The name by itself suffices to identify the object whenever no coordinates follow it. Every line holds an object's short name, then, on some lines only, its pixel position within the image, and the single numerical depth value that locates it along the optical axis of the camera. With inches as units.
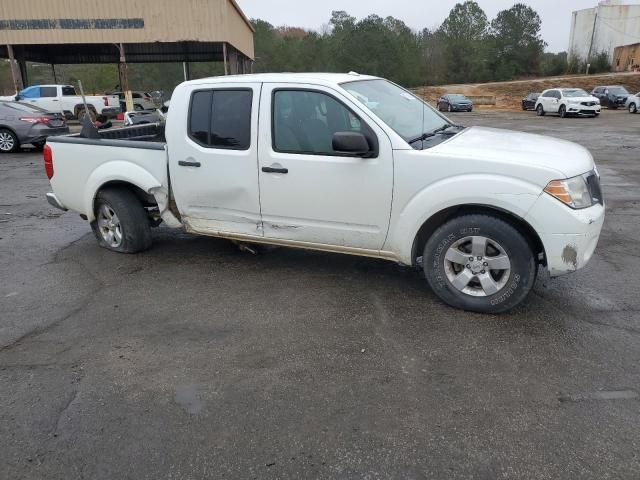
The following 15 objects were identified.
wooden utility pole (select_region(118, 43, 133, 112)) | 1021.5
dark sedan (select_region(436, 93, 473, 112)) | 1531.4
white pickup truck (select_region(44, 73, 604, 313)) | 151.4
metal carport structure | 947.3
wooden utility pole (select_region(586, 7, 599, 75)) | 2672.0
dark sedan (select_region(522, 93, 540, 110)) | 1451.0
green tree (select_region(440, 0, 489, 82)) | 2755.9
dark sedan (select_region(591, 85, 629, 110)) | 1411.3
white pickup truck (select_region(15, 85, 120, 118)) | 1026.1
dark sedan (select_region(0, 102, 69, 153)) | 596.1
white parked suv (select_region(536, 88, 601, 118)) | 1165.7
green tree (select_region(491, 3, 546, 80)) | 2755.9
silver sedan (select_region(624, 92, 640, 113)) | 1246.3
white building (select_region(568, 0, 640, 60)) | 2508.6
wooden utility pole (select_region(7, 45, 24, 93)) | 966.7
